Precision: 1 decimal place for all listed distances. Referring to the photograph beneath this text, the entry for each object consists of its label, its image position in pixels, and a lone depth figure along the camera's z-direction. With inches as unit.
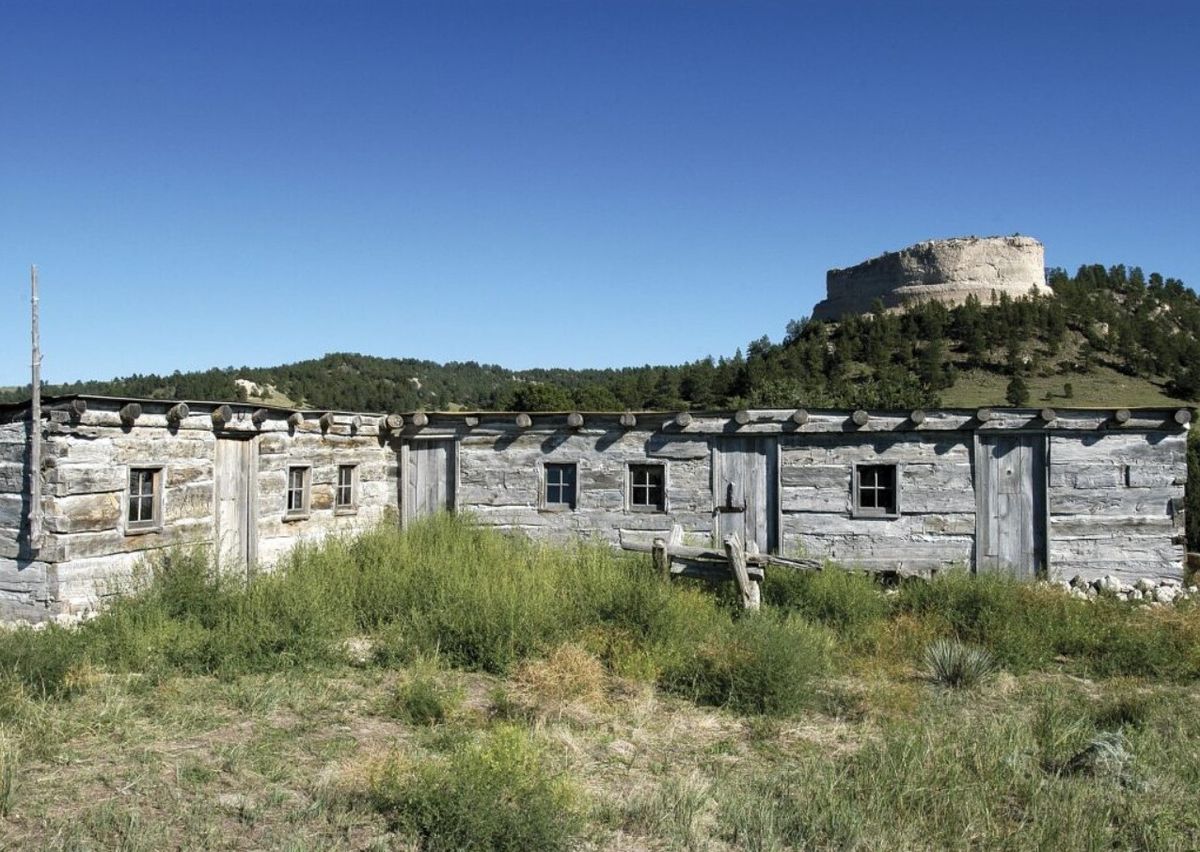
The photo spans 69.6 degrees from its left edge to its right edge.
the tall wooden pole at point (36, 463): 380.2
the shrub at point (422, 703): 285.7
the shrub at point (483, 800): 194.9
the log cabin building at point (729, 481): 477.0
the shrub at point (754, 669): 304.8
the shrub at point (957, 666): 329.7
